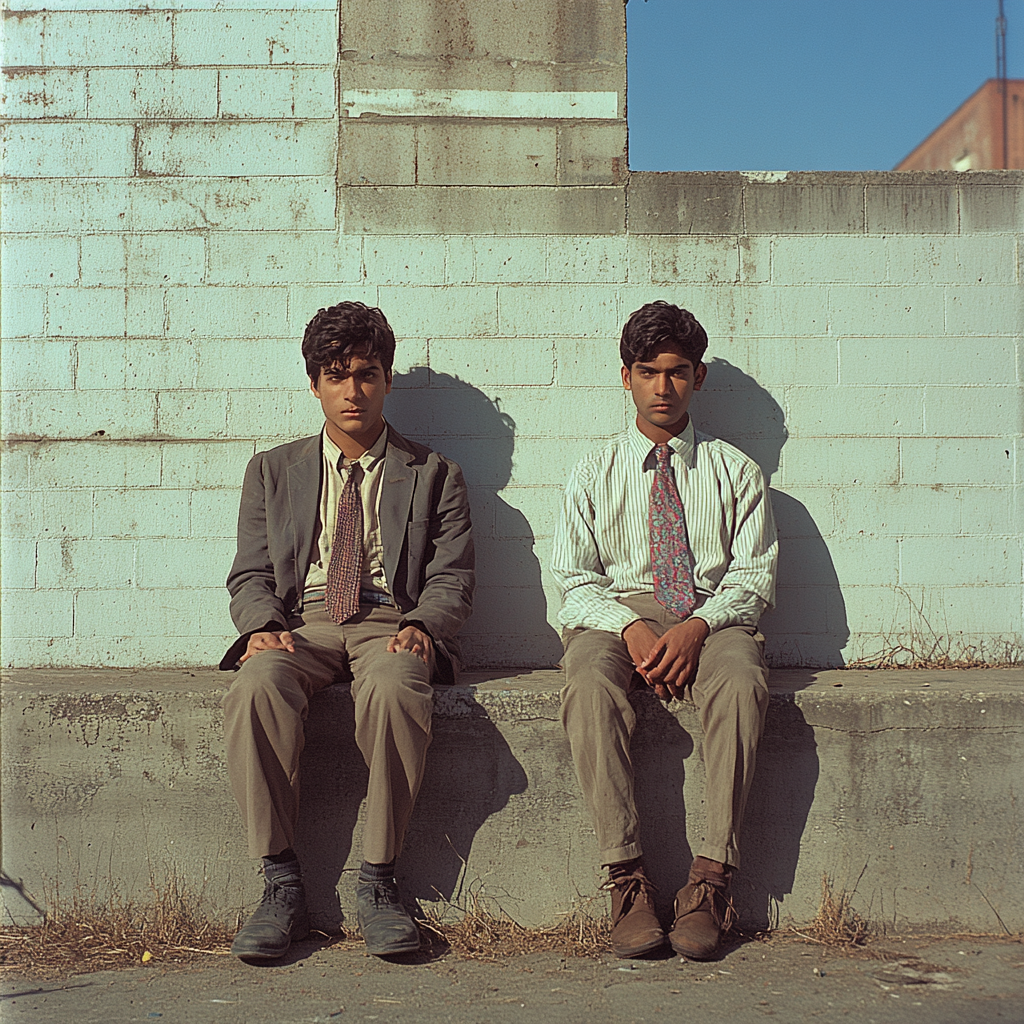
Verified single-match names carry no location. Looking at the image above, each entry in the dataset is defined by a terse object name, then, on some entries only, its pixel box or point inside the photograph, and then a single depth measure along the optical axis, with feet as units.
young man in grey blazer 9.75
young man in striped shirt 9.76
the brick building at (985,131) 69.92
